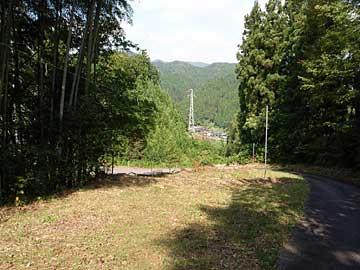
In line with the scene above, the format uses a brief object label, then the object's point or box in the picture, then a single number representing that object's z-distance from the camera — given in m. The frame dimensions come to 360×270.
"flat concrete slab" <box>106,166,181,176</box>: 20.17
